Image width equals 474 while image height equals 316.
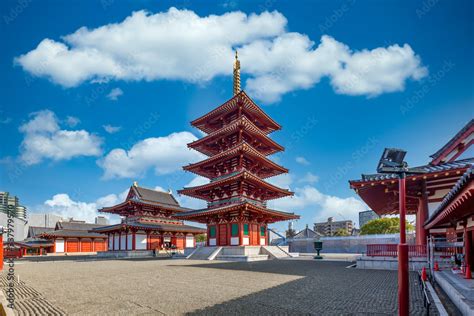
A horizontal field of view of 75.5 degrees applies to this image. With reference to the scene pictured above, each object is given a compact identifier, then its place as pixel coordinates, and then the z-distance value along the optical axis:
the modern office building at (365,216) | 163.82
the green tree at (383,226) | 62.69
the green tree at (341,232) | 90.02
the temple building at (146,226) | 39.66
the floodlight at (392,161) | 5.22
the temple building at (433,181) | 14.45
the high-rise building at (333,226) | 136.62
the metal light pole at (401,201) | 4.88
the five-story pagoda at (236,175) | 30.08
